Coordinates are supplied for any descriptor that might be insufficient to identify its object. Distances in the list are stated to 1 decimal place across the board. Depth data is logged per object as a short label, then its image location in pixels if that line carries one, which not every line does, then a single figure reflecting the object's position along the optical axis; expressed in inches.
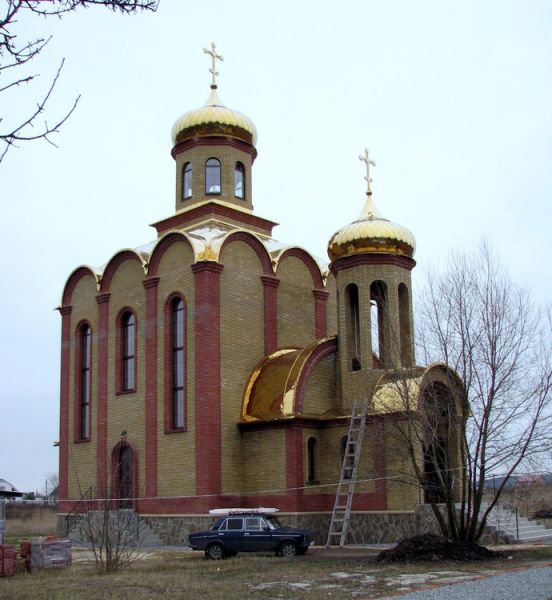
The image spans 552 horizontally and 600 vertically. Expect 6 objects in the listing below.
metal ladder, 748.6
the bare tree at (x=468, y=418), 606.2
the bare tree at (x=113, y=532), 554.3
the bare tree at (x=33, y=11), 225.6
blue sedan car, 661.3
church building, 793.6
